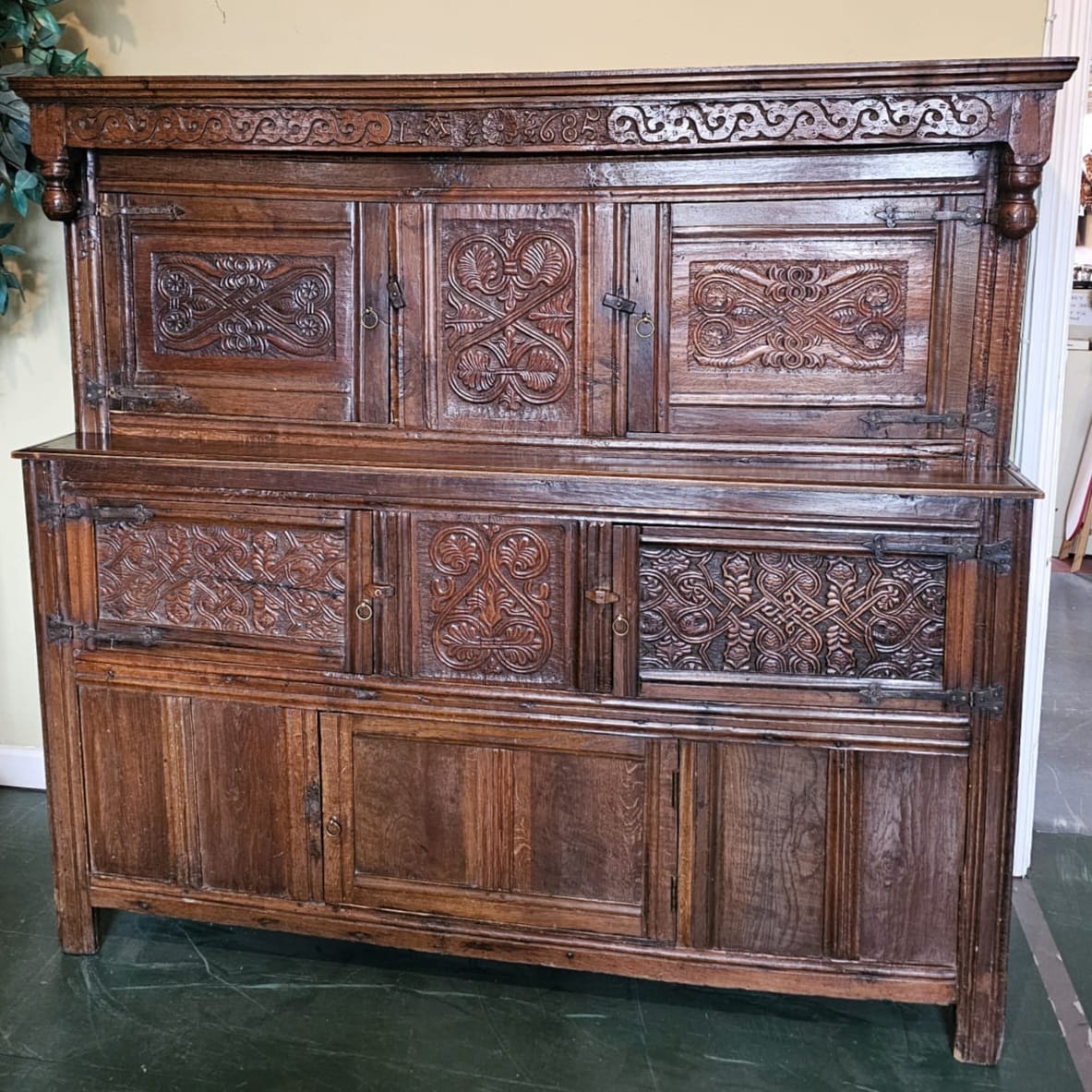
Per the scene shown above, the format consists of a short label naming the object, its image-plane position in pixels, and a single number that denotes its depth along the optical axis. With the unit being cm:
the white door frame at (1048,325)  258
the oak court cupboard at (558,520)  217
